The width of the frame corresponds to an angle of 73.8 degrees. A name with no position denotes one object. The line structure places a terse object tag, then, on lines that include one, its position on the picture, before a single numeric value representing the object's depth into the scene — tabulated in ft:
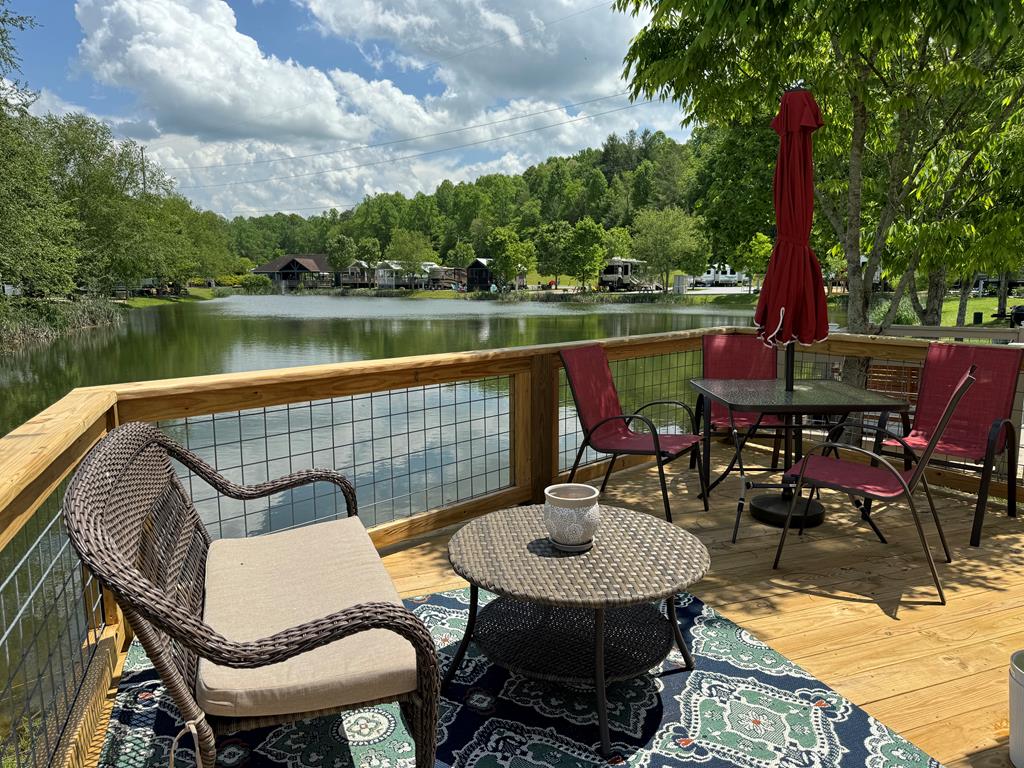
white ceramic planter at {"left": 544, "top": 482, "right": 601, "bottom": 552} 7.30
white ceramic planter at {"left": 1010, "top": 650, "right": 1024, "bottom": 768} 6.37
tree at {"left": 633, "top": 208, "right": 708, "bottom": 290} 167.94
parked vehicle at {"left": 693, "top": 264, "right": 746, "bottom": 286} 239.79
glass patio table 12.09
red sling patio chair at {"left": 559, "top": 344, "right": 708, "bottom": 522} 13.19
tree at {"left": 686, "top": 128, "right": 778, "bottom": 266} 44.39
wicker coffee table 6.69
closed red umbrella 13.00
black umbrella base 13.16
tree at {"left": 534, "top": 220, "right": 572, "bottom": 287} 203.92
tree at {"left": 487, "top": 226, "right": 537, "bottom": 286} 223.51
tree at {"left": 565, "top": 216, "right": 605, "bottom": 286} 197.06
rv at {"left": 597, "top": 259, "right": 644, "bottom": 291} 224.41
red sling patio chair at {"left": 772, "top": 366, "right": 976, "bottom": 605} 10.29
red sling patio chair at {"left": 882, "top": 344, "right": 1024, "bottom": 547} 12.66
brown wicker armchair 4.73
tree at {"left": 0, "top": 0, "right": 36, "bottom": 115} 55.42
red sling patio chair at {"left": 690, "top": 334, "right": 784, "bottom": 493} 17.03
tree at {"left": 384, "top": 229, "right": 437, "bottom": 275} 280.51
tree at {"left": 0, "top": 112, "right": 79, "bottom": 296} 57.67
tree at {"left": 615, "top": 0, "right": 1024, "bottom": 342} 19.30
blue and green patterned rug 6.84
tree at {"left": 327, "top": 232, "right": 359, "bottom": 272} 306.96
